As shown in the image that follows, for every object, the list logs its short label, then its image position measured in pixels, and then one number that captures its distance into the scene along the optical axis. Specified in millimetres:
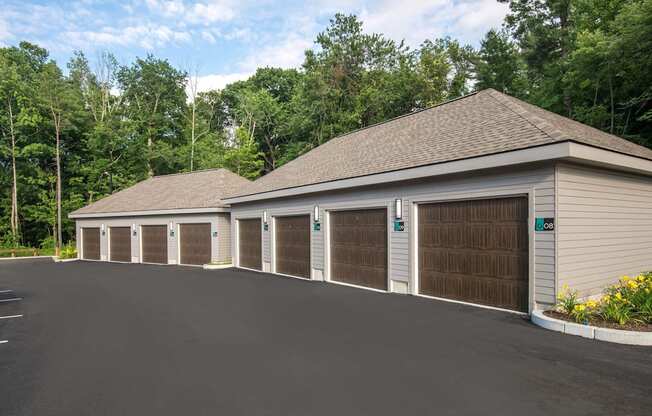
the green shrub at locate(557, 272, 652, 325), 6285
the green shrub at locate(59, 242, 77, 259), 26969
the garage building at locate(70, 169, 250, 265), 20062
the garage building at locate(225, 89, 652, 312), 7484
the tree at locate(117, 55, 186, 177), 41094
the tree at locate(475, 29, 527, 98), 30344
